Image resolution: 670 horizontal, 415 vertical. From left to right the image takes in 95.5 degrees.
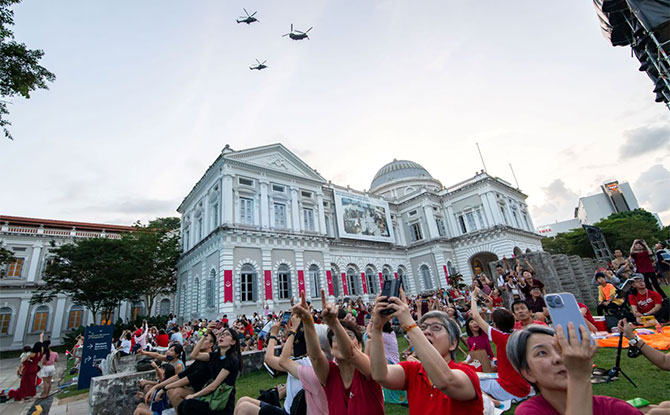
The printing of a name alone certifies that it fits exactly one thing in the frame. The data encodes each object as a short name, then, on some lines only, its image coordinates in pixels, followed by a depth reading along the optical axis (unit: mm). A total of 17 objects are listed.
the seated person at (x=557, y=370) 1177
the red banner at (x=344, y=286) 22328
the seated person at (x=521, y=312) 4055
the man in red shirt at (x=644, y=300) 5883
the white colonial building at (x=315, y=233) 17375
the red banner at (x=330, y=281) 20050
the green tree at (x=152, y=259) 20828
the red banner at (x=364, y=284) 23334
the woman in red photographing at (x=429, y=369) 1670
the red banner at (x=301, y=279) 18652
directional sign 8312
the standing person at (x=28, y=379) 7961
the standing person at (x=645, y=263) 6875
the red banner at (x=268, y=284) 17125
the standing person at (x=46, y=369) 8258
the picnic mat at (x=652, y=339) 4743
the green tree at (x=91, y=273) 19219
